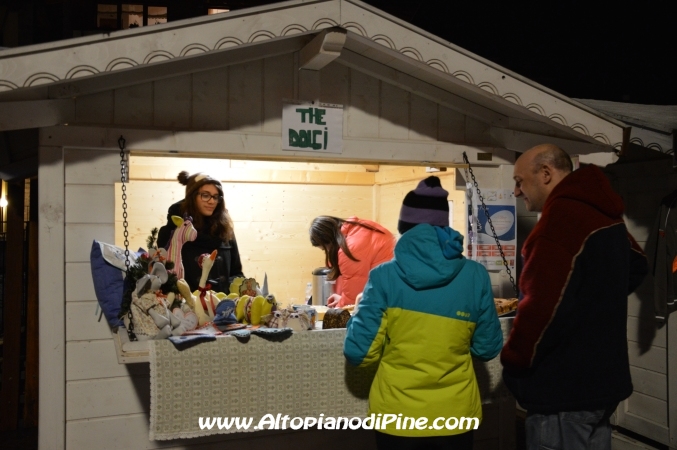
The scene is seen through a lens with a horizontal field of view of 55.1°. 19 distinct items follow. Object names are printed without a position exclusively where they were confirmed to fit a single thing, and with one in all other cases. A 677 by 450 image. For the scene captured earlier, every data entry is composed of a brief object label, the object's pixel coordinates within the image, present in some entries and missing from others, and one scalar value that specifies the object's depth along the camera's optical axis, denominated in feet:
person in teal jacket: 8.70
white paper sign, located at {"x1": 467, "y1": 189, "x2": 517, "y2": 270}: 14.67
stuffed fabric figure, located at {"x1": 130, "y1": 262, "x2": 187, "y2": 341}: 10.11
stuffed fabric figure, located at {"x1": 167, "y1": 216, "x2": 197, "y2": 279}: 12.04
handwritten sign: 13.07
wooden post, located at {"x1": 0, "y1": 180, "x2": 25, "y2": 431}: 18.13
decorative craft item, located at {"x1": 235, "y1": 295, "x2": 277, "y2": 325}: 11.75
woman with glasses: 15.19
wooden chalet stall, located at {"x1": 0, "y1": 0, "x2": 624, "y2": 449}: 10.82
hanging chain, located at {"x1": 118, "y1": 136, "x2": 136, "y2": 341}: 12.06
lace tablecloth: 10.32
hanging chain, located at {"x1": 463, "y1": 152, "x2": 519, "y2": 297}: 14.44
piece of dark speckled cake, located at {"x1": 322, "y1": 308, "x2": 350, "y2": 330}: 11.82
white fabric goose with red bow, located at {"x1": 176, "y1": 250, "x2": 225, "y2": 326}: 11.30
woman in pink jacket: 17.66
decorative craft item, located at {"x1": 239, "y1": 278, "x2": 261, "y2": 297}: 12.70
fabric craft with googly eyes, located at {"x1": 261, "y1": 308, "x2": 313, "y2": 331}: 11.31
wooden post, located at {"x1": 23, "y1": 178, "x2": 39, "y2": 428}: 18.26
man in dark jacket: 8.11
